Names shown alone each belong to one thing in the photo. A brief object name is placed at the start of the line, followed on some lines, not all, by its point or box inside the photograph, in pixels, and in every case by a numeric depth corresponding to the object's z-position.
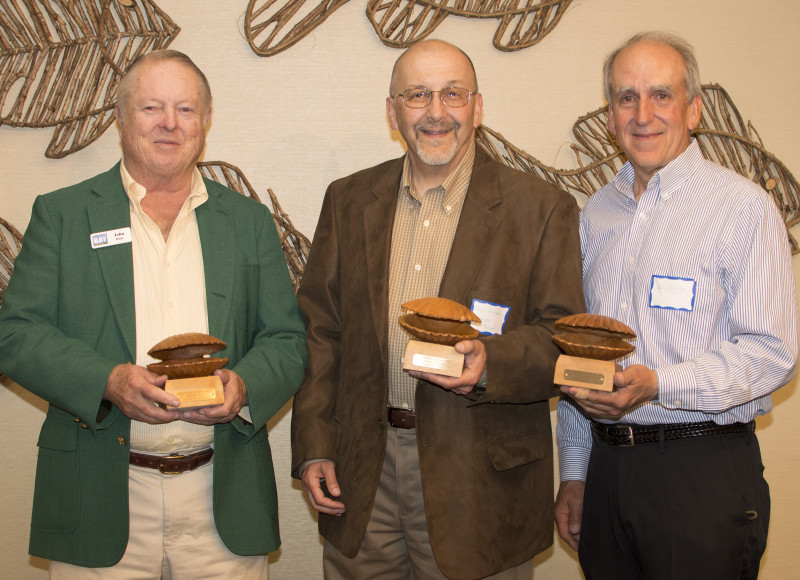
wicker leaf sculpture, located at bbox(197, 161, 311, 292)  3.32
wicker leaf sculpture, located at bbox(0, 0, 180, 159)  3.19
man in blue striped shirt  2.09
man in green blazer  2.13
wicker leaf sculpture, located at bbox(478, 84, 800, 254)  3.40
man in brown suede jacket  2.18
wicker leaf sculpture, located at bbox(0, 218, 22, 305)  3.25
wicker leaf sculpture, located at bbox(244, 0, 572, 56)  3.28
